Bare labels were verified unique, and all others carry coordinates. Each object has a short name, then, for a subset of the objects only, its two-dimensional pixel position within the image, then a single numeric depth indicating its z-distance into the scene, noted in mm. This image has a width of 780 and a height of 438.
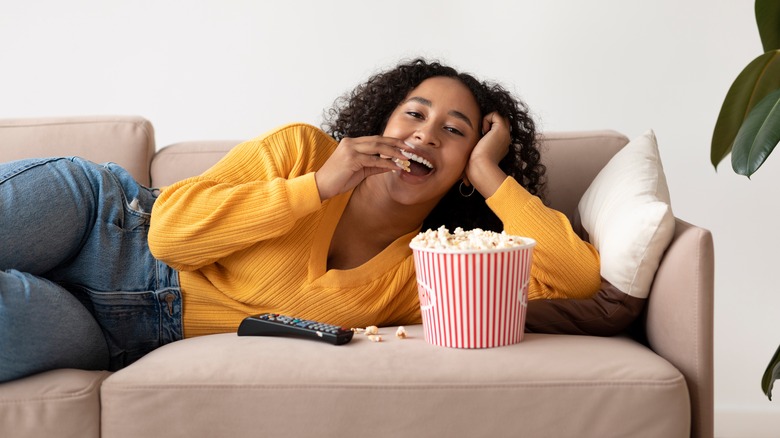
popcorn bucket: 1469
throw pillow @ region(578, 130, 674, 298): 1618
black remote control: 1560
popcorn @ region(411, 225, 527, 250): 1481
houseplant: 1645
